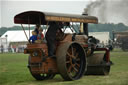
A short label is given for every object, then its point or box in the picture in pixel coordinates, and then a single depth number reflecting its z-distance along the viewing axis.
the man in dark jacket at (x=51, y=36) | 11.11
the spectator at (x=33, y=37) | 11.42
